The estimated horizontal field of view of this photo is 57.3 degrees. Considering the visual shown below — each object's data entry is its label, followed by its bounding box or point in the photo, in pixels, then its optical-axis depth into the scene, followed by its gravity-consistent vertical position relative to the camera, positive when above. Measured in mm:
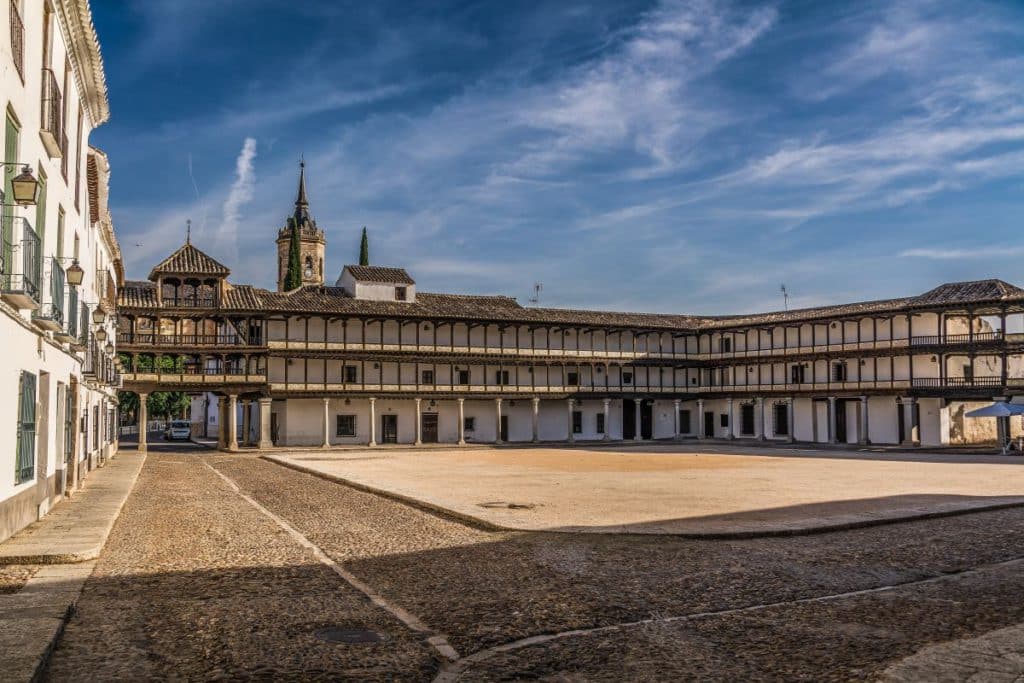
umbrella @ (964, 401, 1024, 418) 42778 -1248
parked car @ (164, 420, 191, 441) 63656 -2362
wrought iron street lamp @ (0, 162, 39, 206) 10445 +2354
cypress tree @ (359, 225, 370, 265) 93125 +14172
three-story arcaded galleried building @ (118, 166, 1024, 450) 49250 +1562
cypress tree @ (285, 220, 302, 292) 88681 +12650
